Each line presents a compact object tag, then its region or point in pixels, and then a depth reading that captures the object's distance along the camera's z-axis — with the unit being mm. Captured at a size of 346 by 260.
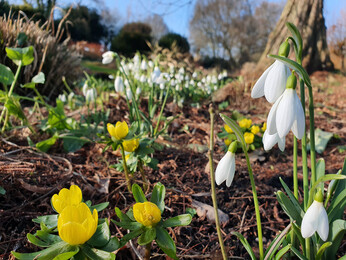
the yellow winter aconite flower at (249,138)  380
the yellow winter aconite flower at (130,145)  254
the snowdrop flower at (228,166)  150
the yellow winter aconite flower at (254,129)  398
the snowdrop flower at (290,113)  132
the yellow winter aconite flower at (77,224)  135
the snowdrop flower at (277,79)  142
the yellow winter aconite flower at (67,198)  156
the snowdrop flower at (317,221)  132
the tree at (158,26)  16818
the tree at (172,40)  11582
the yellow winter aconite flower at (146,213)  158
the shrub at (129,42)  11730
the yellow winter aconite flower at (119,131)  233
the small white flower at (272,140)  159
